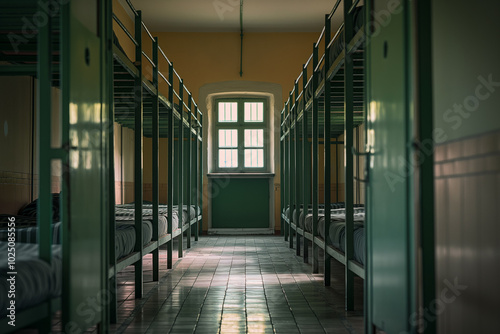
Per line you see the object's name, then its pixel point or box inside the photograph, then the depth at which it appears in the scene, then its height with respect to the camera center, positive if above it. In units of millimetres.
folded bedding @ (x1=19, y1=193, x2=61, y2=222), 6012 -294
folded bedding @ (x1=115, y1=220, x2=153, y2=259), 4355 -465
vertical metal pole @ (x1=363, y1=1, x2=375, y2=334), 3332 -265
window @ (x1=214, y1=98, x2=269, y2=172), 12633 +998
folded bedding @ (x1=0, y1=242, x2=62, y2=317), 2527 -464
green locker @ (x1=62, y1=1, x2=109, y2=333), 2824 +62
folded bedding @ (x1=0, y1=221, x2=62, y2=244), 4078 -383
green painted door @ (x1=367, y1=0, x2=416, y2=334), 2605 +3
